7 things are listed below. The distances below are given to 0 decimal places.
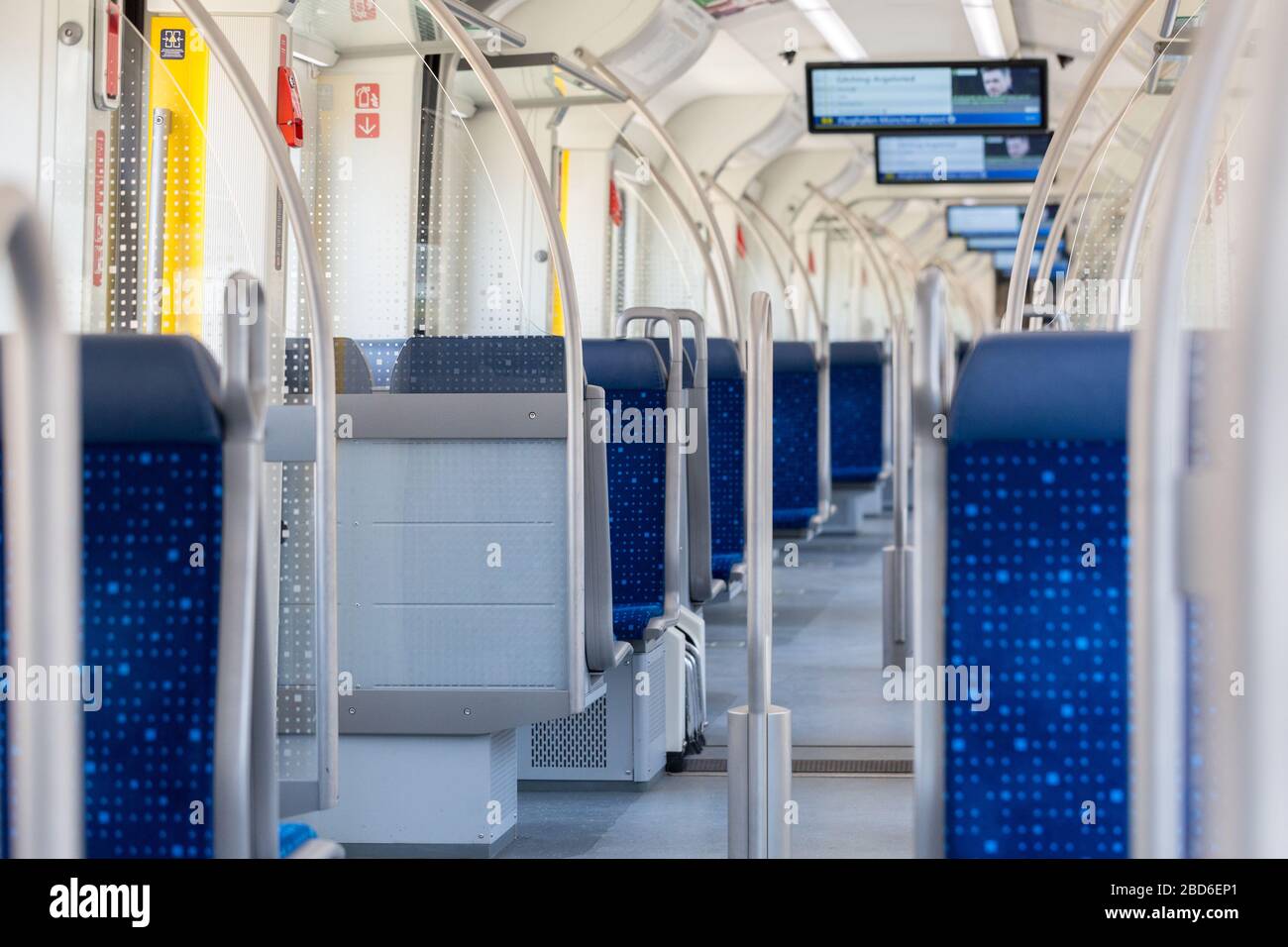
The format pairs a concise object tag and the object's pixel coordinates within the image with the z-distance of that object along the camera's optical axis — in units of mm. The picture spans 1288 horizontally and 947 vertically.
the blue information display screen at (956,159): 10695
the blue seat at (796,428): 7863
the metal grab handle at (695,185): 6535
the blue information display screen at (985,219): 17250
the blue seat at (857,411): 10297
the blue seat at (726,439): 6043
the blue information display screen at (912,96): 8930
